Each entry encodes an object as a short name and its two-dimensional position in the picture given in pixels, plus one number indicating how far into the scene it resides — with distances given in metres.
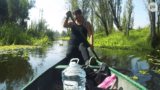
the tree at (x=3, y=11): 18.00
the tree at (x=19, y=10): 19.12
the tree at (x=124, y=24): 14.61
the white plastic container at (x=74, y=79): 1.52
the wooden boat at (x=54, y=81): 1.54
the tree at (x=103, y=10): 18.37
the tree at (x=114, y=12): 18.11
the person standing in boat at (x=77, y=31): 2.74
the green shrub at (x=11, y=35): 11.92
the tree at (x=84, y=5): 25.39
